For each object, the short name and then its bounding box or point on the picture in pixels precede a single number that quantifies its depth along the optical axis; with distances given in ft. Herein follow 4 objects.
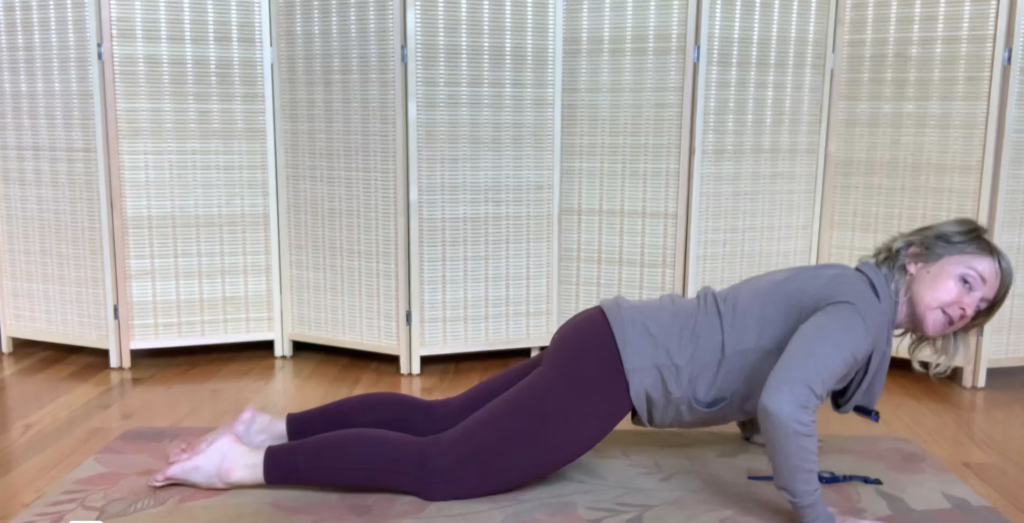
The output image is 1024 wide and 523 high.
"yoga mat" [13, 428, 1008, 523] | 5.25
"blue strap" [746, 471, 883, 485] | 5.94
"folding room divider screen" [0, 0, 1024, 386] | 8.83
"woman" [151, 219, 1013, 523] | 4.80
